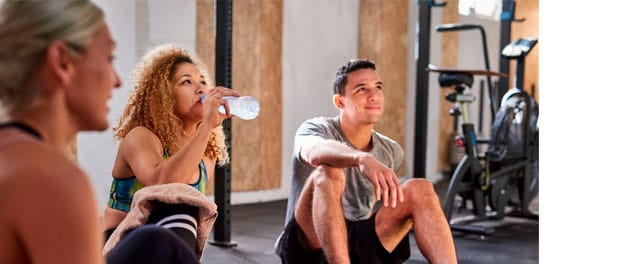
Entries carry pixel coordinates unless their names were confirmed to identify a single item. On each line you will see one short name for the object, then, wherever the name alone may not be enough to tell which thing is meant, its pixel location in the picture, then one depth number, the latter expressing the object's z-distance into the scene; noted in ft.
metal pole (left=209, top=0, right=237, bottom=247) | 10.21
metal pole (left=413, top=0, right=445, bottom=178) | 12.63
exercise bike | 12.49
